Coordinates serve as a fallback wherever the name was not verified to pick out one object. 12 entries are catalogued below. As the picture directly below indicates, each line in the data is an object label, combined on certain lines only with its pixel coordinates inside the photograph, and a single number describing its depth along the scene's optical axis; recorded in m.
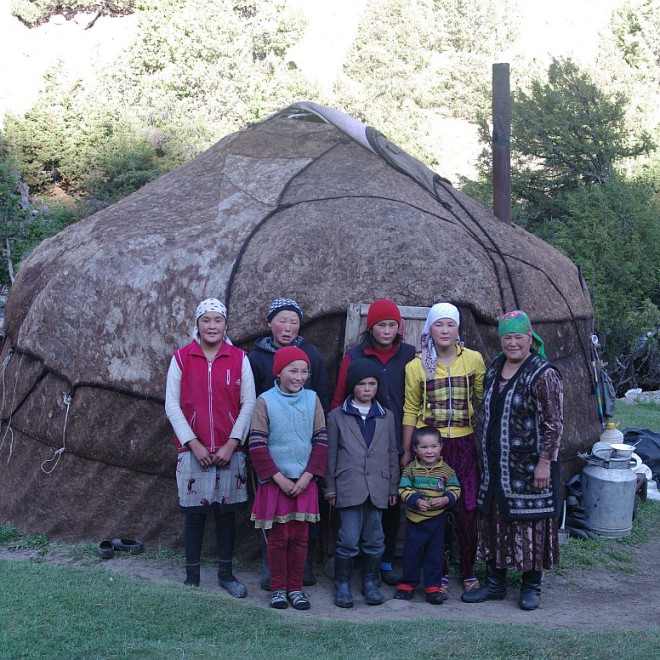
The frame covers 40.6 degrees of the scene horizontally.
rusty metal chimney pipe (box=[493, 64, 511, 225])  6.45
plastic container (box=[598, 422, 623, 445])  6.14
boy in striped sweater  4.44
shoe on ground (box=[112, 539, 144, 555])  5.09
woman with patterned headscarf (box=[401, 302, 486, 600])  4.57
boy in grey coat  4.43
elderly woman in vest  4.34
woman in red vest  4.40
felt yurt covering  5.27
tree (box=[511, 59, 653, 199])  17.95
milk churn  5.74
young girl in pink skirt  4.29
